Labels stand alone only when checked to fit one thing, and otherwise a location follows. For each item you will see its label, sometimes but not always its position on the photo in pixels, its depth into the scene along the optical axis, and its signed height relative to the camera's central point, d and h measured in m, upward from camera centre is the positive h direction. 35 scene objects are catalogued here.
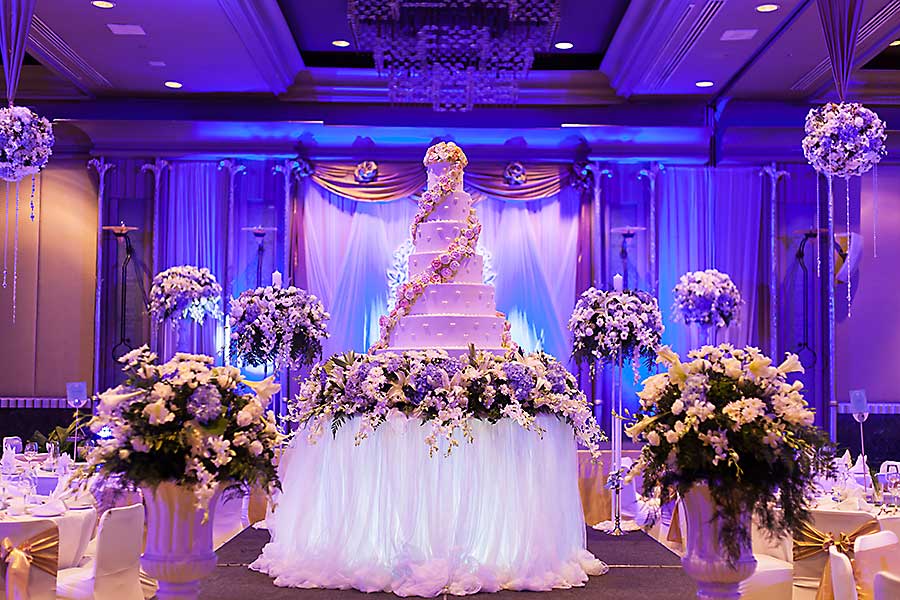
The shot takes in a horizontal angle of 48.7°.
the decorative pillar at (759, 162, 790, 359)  11.98 +0.96
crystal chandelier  9.97 +2.93
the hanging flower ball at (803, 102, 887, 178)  7.97 +1.53
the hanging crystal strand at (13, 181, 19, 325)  12.09 +0.79
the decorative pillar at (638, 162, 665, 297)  12.05 +1.50
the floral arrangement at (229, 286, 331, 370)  9.73 -0.02
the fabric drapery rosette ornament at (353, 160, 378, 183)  12.24 +1.87
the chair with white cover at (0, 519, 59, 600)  4.23 -0.98
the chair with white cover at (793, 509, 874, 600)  4.91 -1.03
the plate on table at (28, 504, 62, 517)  5.20 -0.99
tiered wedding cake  7.56 +0.33
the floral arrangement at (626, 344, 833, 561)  3.38 -0.40
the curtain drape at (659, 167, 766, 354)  12.14 +1.17
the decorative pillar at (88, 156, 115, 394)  11.81 +1.21
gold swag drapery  12.22 +1.78
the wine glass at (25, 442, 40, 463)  7.04 -0.90
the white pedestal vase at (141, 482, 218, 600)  3.31 -0.72
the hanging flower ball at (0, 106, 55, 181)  7.99 +1.48
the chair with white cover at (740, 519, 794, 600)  5.12 -1.32
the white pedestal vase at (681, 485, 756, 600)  3.46 -0.81
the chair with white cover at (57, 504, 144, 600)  4.77 -1.18
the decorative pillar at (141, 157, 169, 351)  11.91 +1.72
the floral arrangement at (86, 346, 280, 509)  3.19 -0.35
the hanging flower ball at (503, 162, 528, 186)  12.30 +1.88
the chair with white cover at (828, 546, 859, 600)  3.66 -0.93
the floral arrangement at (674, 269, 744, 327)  10.94 +0.32
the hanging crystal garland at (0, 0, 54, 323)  7.97 +1.67
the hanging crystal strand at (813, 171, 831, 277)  11.98 +0.90
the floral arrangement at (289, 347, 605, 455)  6.52 -0.46
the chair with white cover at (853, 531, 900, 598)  3.84 -0.89
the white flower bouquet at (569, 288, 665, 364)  9.19 +0.00
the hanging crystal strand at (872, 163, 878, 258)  12.10 +1.30
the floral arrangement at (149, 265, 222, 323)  10.90 +0.34
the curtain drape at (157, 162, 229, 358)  11.94 +1.24
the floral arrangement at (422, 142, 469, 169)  8.05 +1.39
